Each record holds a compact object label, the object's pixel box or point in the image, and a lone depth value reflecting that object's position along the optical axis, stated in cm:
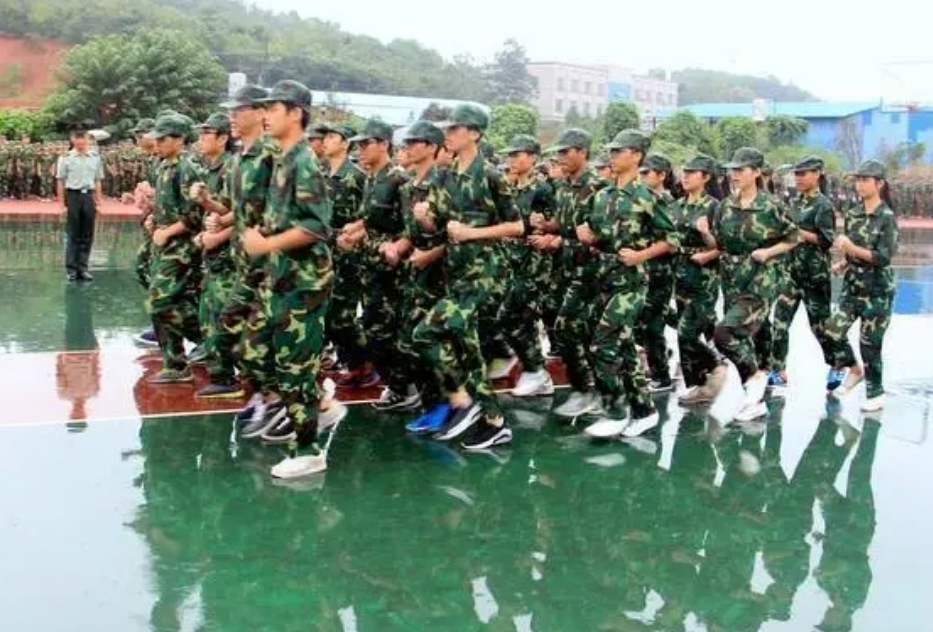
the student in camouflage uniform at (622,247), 554
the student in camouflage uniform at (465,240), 533
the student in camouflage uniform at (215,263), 591
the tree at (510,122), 3781
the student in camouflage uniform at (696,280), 661
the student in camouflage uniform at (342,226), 635
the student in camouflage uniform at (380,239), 605
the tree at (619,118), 3756
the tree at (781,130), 4138
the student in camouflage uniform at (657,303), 654
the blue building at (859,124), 5298
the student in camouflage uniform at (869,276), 638
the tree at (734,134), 3612
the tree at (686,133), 3544
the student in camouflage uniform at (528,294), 668
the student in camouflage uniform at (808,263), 674
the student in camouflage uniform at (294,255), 458
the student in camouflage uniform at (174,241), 625
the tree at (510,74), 7544
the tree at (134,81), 3338
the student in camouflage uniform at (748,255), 609
